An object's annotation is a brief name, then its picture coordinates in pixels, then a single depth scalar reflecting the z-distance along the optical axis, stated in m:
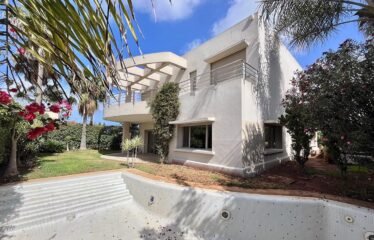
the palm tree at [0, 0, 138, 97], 1.73
